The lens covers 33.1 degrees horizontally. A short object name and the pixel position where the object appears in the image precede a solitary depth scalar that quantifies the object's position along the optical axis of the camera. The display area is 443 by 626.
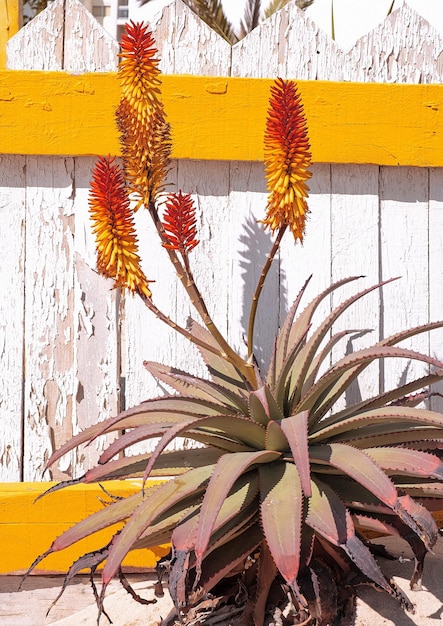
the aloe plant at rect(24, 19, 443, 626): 1.75
